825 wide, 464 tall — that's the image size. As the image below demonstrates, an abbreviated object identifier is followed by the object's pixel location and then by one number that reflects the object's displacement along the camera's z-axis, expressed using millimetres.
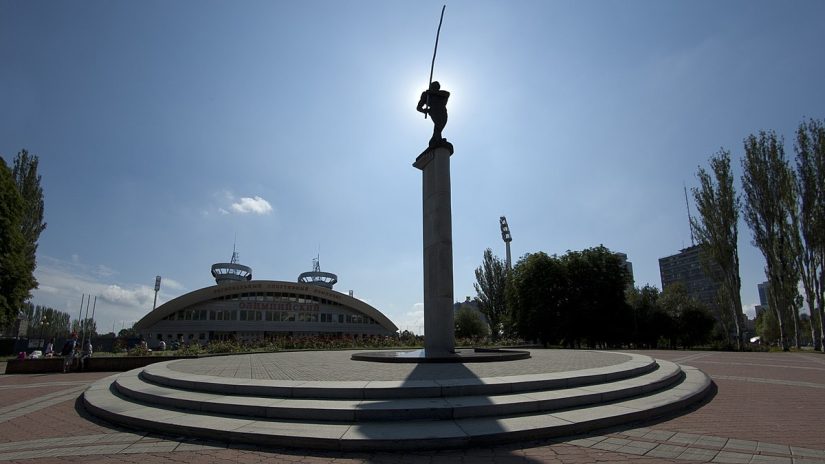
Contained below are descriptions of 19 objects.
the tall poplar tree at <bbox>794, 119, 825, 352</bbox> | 27062
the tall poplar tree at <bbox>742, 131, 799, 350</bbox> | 28656
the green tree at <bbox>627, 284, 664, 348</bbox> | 34875
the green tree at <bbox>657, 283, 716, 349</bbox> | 36219
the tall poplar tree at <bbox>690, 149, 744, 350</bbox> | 30500
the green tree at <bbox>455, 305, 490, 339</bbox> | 48812
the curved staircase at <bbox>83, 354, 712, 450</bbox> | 5133
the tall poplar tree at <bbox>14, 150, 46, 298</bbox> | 33625
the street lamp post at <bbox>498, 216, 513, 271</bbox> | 54062
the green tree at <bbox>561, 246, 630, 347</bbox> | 32188
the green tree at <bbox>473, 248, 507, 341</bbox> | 47219
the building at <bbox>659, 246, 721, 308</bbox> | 126938
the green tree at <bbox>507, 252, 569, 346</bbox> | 32719
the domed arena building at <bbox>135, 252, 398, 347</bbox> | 55656
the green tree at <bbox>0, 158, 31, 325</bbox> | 26719
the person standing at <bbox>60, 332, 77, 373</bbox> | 16406
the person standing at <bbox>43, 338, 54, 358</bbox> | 24253
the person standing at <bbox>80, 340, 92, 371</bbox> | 16984
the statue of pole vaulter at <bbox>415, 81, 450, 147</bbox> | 14500
